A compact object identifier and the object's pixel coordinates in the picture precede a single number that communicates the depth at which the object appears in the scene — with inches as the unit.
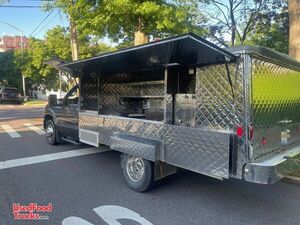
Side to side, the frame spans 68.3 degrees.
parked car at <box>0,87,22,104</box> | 898.3
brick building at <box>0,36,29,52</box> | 2693.8
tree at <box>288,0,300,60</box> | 207.7
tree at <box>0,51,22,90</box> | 1231.4
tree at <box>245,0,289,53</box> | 417.3
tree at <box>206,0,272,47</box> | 494.1
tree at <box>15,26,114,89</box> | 948.9
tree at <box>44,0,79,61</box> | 377.4
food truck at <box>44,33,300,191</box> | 106.0
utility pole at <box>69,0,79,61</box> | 486.6
